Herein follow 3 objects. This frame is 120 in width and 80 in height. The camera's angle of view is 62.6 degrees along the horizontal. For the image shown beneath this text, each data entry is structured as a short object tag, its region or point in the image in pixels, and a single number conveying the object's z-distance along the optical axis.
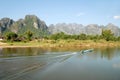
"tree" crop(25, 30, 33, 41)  43.37
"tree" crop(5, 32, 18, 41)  42.69
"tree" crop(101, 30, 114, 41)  44.61
